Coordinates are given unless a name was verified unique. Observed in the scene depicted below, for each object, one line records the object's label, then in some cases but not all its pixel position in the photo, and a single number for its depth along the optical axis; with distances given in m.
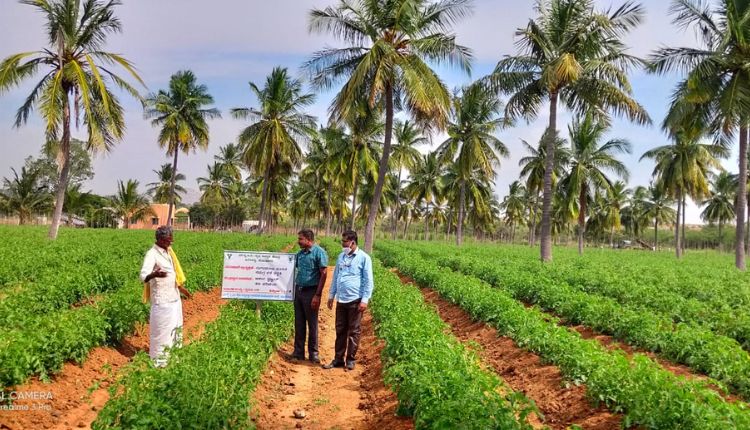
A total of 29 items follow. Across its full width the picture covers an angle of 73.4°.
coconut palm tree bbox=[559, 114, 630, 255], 35.06
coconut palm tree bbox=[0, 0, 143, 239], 17.62
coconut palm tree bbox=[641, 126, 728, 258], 34.47
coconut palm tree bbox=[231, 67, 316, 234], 34.19
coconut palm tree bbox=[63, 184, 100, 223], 56.41
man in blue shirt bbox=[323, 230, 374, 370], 7.07
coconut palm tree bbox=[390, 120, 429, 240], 36.81
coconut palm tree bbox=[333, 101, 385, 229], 34.19
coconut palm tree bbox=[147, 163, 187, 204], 56.16
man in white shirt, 6.20
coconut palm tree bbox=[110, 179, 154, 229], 54.62
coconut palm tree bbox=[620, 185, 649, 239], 65.88
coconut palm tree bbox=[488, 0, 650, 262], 19.20
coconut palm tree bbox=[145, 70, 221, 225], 36.06
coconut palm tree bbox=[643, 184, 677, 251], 59.56
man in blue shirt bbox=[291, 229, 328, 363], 7.29
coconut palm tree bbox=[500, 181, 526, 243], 71.56
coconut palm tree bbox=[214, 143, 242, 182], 54.49
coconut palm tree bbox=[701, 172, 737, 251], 51.81
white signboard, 7.59
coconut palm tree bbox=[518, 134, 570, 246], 37.28
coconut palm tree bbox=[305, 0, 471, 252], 18.73
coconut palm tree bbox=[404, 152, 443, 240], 48.12
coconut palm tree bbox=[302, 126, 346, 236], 35.19
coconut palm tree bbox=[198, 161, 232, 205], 60.09
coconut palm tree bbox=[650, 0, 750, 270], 18.31
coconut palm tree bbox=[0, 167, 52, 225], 52.22
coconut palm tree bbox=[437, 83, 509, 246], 34.53
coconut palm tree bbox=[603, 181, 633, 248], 55.03
